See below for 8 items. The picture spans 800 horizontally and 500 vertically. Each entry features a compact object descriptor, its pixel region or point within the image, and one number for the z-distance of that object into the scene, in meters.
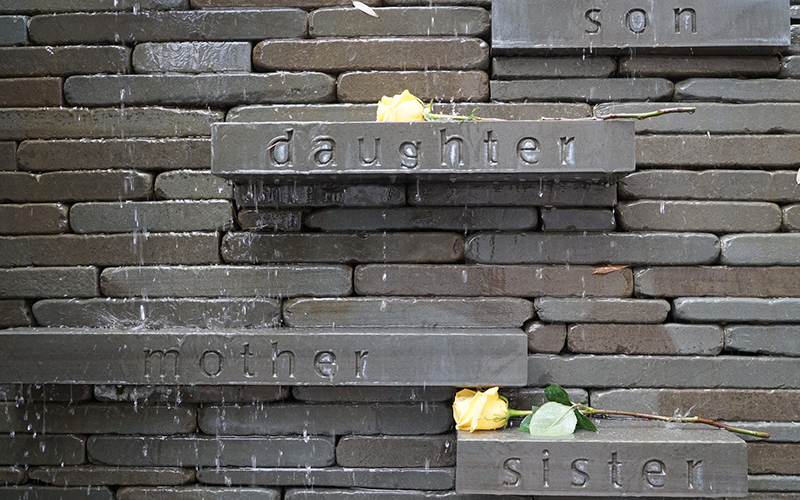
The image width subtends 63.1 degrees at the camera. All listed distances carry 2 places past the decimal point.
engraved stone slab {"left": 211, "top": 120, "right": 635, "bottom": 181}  1.54
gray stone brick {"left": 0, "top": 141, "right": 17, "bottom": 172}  1.80
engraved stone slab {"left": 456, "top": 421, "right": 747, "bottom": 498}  1.52
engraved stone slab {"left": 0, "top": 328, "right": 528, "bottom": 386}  1.60
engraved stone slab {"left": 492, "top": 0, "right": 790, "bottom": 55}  1.68
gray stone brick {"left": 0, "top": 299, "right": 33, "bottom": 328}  1.79
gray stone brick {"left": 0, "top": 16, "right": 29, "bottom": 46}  1.80
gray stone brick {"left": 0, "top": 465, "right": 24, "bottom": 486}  1.79
